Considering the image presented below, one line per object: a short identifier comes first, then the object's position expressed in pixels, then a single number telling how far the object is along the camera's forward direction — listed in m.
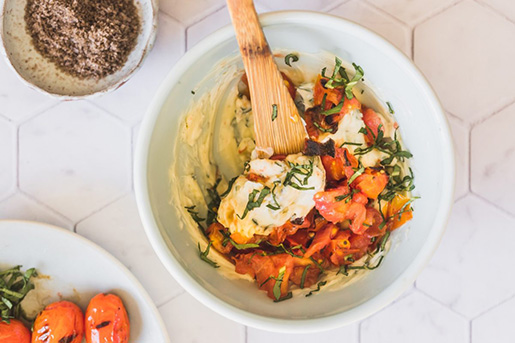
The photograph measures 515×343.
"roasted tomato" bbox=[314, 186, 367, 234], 0.83
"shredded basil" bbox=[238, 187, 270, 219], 0.81
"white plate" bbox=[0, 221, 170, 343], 0.95
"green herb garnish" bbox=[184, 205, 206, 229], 0.89
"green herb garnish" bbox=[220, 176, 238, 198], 0.89
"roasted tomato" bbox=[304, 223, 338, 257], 0.87
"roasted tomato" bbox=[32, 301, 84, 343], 0.92
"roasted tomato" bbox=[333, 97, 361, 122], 0.84
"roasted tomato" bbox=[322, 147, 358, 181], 0.83
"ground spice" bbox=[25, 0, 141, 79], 0.88
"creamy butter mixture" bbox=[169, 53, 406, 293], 0.82
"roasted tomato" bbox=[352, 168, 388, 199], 0.83
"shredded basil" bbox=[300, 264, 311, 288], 0.88
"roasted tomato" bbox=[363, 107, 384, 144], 0.86
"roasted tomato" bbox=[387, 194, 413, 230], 0.86
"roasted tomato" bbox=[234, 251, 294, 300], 0.87
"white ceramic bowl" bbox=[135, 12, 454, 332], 0.76
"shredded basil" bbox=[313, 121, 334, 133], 0.84
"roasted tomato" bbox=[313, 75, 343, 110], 0.85
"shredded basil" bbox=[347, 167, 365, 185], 0.83
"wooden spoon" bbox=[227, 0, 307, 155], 0.74
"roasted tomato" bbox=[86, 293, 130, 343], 0.93
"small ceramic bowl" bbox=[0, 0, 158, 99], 0.89
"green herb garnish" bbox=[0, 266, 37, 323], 0.94
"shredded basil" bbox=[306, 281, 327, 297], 0.86
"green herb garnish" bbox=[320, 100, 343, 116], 0.83
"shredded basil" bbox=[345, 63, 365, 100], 0.83
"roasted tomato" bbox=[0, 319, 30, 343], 0.92
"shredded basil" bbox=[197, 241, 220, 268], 0.86
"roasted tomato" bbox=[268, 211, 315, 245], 0.85
